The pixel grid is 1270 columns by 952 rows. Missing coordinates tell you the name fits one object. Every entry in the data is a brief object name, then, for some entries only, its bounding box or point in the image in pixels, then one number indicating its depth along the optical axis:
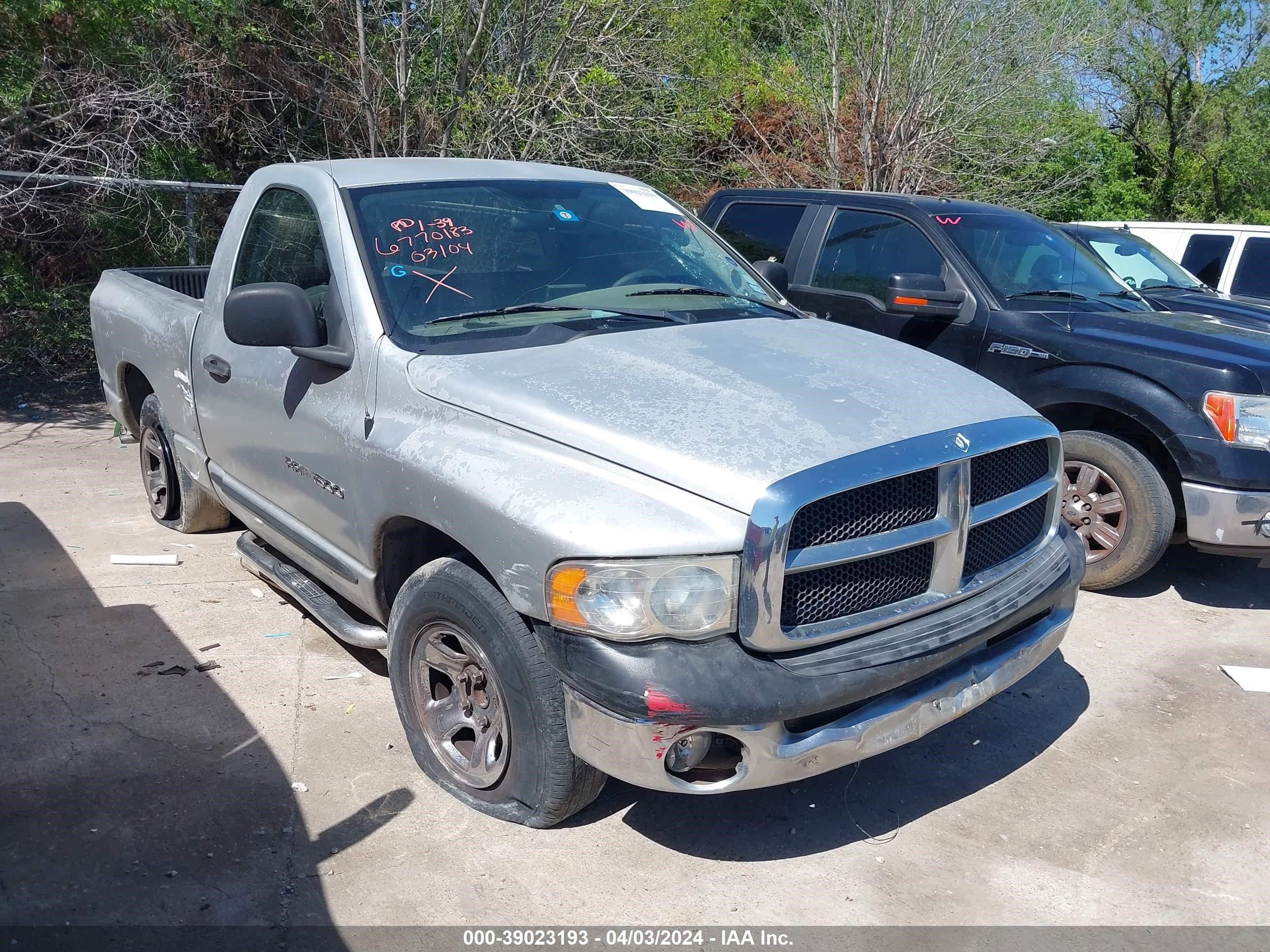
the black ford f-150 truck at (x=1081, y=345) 5.07
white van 9.21
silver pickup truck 2.78
